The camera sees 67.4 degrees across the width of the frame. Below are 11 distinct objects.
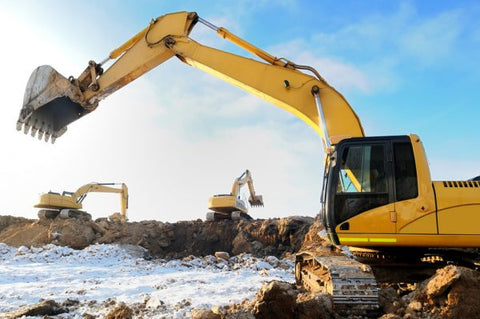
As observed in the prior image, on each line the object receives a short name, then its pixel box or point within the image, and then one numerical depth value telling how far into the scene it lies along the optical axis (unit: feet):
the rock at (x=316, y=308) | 12.44
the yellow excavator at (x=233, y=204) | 62.75
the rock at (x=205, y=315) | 11.47
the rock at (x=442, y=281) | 12.66
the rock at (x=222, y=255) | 44.41
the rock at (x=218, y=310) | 13.82
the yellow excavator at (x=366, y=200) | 15.52
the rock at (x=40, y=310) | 17.56
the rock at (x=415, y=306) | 12.61
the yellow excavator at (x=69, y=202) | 70.13
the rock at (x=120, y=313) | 14.78
